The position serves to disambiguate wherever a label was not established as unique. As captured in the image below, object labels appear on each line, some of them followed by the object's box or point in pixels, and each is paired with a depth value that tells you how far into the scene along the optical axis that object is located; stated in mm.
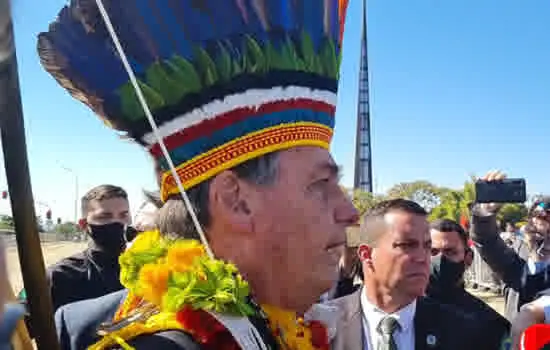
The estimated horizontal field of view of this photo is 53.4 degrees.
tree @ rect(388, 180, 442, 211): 59703
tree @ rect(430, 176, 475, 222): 36062
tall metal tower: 55812
